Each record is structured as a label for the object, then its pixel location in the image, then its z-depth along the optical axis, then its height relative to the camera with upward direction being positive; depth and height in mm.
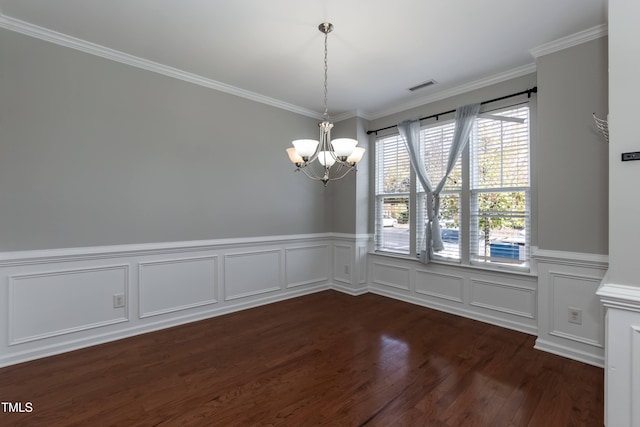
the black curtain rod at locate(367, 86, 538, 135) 3150 +1289
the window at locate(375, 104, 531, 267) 3342 +254
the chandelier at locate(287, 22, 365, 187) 2395 +503
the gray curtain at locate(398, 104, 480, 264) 3664 +688
